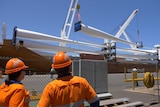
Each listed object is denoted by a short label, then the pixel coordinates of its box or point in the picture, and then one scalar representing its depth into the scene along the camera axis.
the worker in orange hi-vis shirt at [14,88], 1.51
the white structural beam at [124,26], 45.13
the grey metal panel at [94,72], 4.95
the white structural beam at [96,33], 28.45
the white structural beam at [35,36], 26.17
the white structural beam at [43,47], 29.50
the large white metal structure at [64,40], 27.65
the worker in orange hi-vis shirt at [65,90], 1.56
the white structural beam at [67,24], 36.29
